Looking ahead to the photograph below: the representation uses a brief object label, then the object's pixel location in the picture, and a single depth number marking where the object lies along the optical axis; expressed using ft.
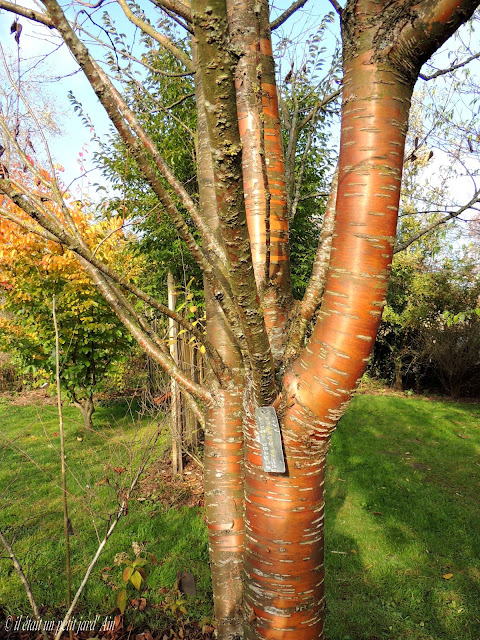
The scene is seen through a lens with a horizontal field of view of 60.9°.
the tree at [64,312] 18.71
